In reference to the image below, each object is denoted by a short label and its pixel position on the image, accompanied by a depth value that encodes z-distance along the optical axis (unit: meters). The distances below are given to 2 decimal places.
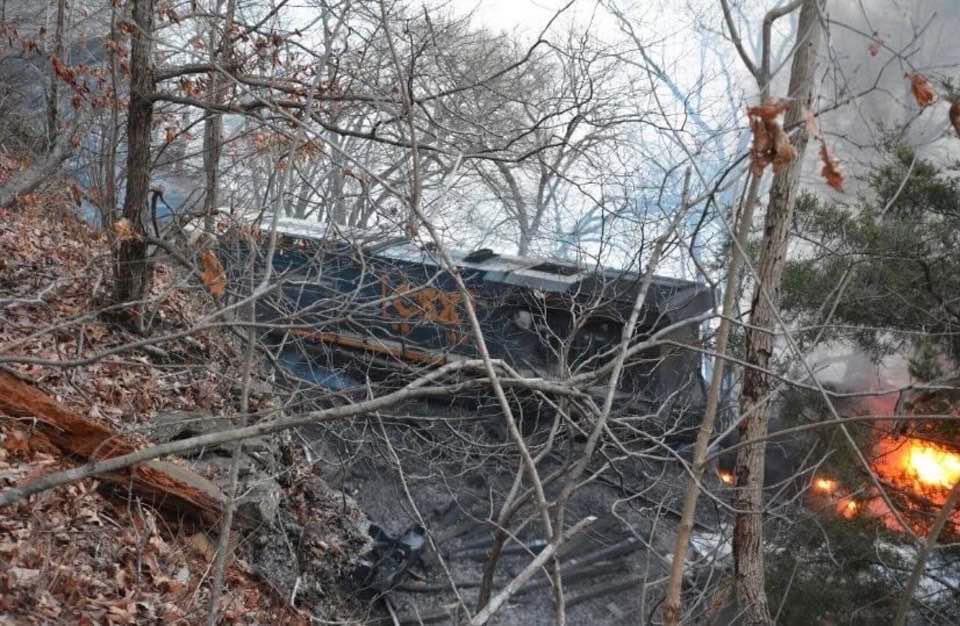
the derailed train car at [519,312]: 9.15
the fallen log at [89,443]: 4.65
